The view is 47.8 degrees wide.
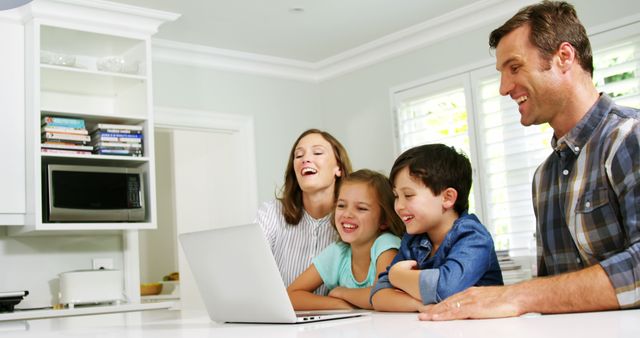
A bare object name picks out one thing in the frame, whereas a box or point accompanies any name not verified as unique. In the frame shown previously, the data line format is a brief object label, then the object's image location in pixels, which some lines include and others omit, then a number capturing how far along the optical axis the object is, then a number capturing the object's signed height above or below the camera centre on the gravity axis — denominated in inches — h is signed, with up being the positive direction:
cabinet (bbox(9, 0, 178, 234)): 144.3 +36.3
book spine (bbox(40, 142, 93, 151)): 144.2 +23.2
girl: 72.9 -0.5
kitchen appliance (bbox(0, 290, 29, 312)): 136.6 -6.5
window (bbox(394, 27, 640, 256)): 145.9 +25.0
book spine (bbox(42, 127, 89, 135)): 145.2 +26.5
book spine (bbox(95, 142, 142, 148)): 151.2 +23.8
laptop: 53.7 -2.1
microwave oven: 144.1 +13.4
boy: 60.6 -0.1
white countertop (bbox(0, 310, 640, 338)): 38.7 -5.6
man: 50.4 +3.9
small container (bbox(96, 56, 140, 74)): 156.9 +41.8
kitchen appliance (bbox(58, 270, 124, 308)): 148.6 -5.7
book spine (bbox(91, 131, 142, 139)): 151.2 +25.9
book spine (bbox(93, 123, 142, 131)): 151.2 +27.7
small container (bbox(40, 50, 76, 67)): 149.1 +41.9
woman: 88.4 +5.1
